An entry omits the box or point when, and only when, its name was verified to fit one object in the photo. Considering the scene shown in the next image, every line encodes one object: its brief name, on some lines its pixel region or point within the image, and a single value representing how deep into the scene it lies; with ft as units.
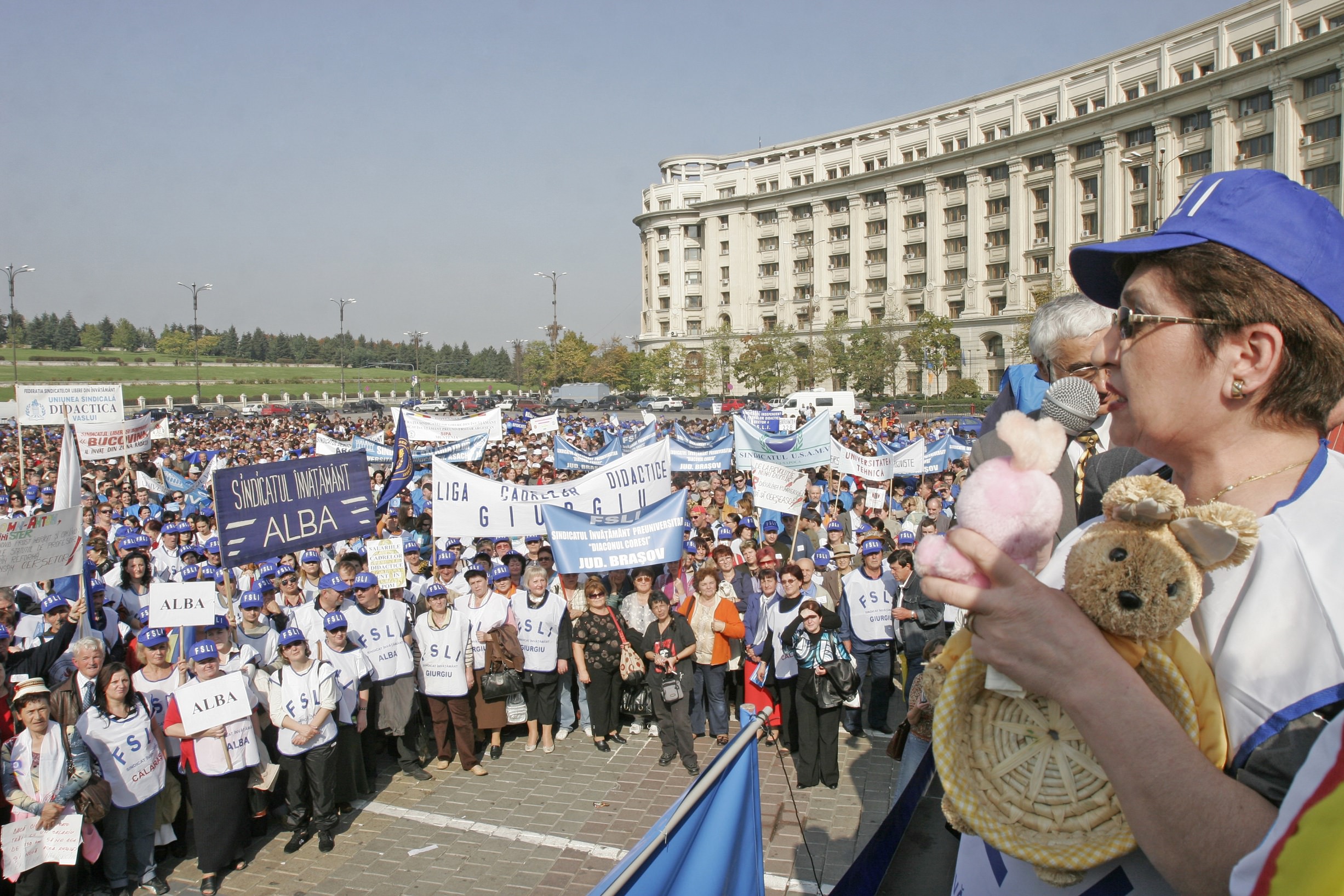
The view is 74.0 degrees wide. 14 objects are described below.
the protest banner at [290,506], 30.07
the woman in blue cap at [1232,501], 3.30
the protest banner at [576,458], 61.72
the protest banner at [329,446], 68.54
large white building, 168.45
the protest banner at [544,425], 86.07
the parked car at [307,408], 222.73
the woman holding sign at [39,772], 19.93
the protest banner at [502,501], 35.96
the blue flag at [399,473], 46.75
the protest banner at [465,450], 59.06
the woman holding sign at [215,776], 22.54
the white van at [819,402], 156.97
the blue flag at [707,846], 6.44
